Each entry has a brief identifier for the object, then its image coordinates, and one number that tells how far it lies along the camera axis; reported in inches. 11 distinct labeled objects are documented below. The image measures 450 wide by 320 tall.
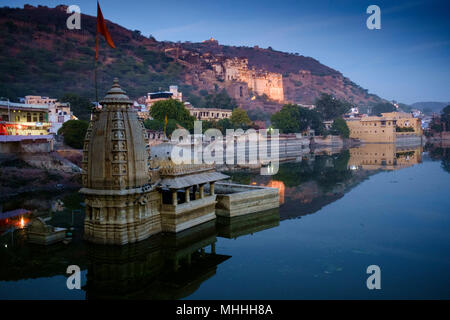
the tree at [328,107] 4594.0
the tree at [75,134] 1817.2
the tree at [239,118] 3260.3
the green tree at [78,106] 2615.7
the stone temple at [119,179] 706.8
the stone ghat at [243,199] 1009.5
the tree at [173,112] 2623.0
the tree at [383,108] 6635.3
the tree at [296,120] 3496.6
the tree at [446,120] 4848.4
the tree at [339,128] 4016.7
